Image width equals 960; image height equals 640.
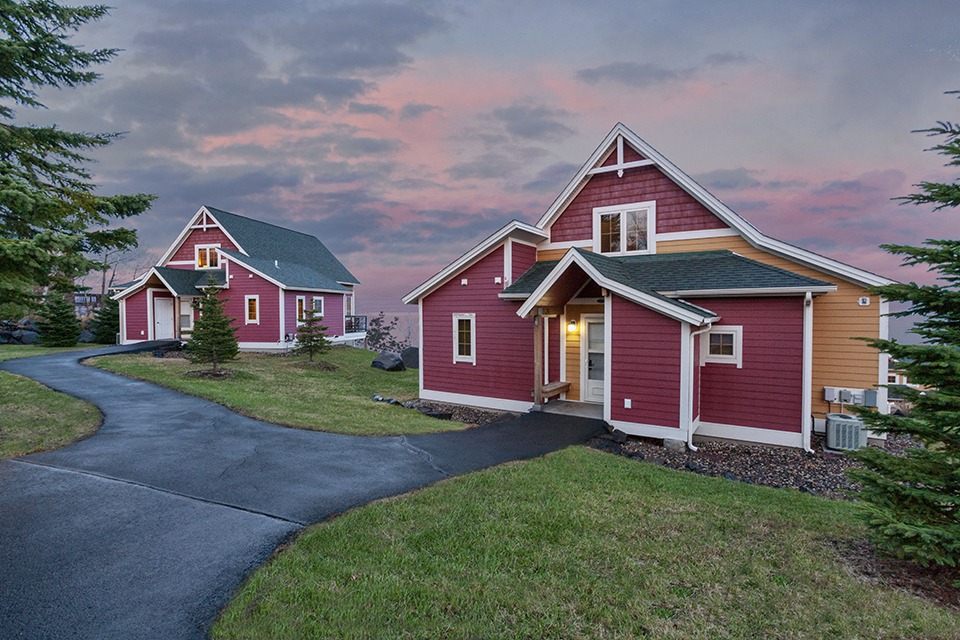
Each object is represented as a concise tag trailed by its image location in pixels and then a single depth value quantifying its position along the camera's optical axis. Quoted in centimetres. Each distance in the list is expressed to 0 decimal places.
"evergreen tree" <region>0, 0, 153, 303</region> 550
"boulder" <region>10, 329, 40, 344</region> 2642
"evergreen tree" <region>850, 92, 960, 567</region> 367
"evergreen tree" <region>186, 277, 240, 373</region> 1650
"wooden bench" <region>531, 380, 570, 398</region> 1170
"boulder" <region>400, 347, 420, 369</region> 2486
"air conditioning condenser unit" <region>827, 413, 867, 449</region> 965
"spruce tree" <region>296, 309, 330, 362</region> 2202
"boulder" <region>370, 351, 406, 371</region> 2256
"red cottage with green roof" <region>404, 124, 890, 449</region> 980
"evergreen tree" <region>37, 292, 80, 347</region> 2395
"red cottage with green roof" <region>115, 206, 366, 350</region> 2452
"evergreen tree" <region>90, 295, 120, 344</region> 2731
